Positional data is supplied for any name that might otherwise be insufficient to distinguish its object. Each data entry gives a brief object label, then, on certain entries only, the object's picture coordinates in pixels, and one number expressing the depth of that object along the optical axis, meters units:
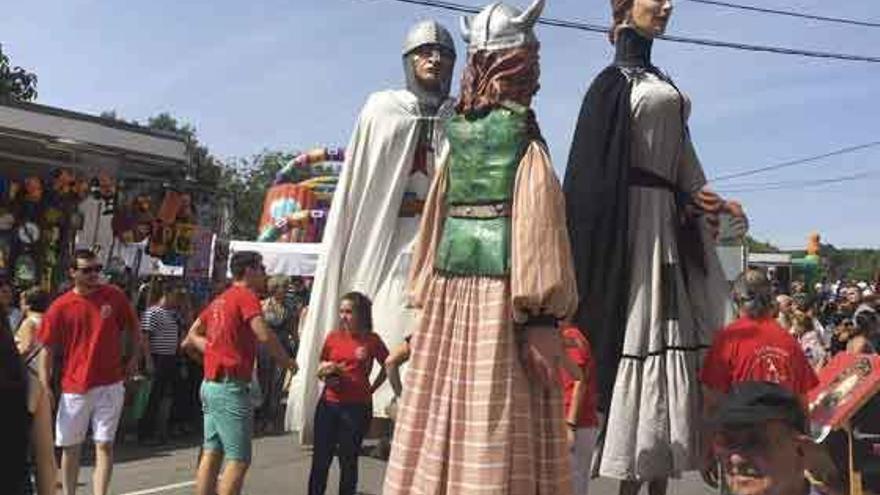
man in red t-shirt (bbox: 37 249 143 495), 7.30
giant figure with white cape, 4.94
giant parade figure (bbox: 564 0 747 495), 3.94
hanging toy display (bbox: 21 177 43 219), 11.60
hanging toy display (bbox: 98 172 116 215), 12.08
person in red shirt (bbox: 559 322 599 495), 4.94
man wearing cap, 2.08
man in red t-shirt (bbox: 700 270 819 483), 3.93
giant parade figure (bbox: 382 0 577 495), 3.36
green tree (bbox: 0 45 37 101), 25.59
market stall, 11.15
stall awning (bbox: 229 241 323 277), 18.02
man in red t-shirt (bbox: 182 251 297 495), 6.40
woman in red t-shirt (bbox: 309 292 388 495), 6.48
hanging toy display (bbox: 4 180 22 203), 11.52
